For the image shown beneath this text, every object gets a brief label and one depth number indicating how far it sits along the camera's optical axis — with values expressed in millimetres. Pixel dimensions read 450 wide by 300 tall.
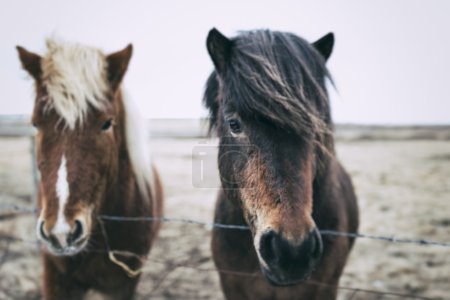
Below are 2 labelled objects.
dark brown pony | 1573
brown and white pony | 2314
